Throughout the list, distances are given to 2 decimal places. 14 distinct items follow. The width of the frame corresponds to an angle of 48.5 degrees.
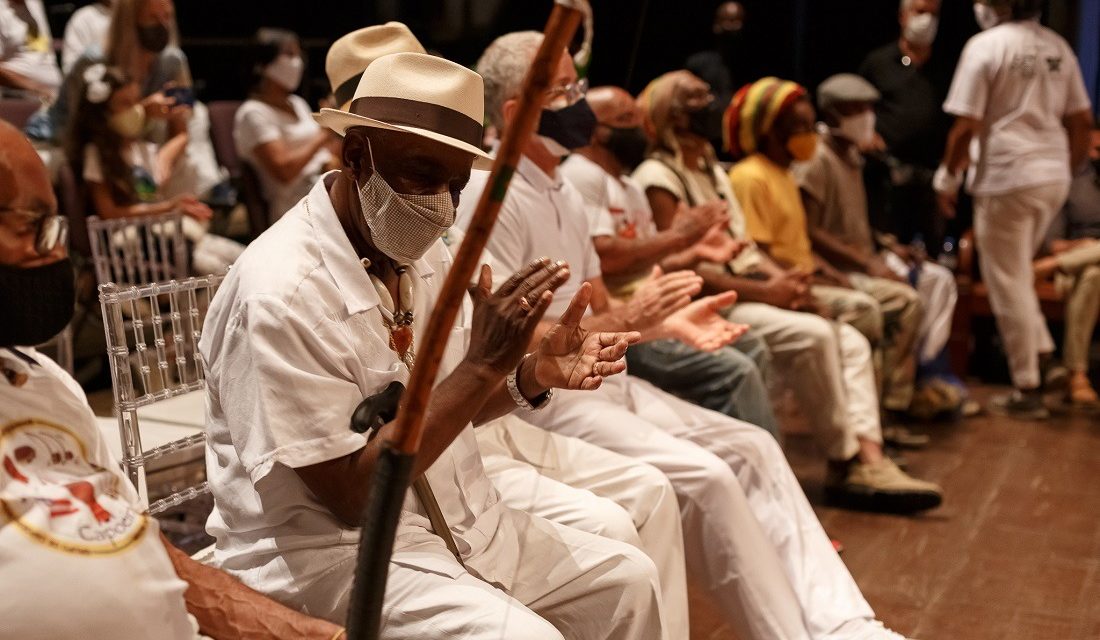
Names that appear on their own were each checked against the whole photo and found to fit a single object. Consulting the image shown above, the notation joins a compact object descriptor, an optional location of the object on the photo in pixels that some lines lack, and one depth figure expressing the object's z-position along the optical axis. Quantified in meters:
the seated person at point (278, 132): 5.32
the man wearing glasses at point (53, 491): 1.26
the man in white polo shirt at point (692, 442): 2.75
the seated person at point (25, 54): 4.82
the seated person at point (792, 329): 4.14
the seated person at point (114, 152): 4.40
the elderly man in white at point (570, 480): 2.36
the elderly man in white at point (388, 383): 1.73
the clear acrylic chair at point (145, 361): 2.31
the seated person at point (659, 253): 3.60
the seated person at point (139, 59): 4.44
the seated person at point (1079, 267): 5.70
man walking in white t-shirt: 5.53
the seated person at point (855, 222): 4.98
